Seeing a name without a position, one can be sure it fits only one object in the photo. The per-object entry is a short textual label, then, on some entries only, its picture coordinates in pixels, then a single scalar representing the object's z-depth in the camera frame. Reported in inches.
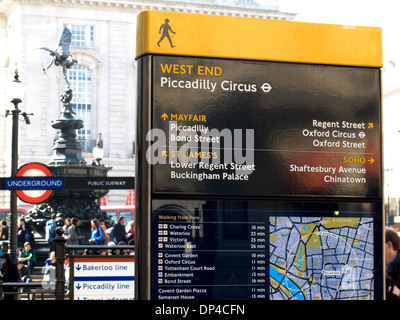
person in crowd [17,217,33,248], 836.0
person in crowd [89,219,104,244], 720.3
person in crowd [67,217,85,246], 722.8
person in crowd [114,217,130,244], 836.2
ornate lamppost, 600.4
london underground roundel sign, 453.7
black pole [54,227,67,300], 334.6
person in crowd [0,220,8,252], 976.9
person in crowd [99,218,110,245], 742.0
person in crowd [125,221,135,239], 869.1
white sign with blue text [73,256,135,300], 286.8
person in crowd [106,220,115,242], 841.3
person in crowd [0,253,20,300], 565.6
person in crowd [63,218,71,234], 808.1
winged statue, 887.7
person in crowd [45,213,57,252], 787.6
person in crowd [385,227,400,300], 221.5
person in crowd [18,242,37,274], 736.3
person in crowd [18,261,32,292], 679.7
